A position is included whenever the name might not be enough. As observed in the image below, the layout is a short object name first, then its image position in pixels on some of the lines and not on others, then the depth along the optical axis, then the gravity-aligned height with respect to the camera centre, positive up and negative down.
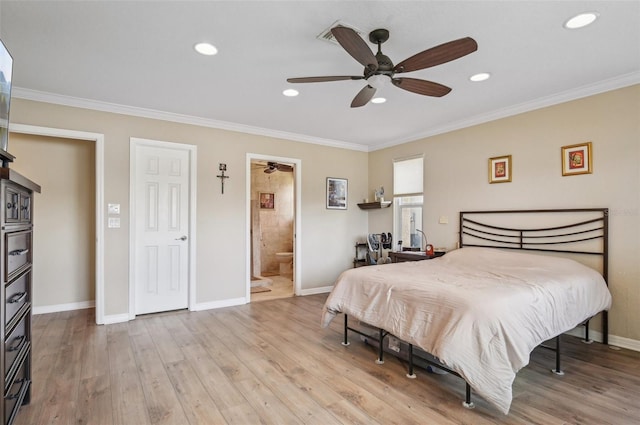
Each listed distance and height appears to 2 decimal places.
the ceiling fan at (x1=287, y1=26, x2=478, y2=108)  2.00 +1.01
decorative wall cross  4.65 +0.54
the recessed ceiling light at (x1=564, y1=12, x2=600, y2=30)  2.19 +1.29
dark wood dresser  1.58 -0.41
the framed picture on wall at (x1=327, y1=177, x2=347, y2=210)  5.75 +0.34
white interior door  4.18 -0.20
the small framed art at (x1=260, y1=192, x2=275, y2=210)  7.71 +0.27
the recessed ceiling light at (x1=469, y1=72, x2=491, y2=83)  3.08 +1.27
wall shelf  5.60 +0.13
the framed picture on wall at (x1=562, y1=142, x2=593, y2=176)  3.37 +0.55
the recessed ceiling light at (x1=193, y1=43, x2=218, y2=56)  2.58 +1.29
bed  2.04 -0.61
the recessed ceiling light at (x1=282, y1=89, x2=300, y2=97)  3.51 +1.28
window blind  5.25 +0.60
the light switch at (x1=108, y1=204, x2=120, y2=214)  3.94 +0.04
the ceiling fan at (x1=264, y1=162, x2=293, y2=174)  7.03 +0.98
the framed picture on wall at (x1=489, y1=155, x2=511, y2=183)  4.02 +0.53
